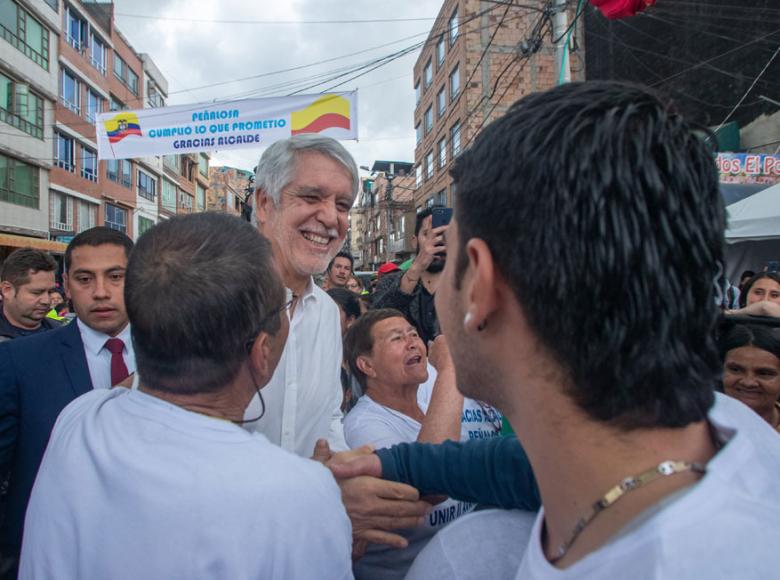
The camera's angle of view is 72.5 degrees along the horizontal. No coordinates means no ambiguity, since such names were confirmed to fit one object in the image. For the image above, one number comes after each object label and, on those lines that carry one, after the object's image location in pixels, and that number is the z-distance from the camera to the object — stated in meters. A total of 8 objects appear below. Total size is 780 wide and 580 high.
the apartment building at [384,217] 41.59
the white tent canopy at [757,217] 5.94
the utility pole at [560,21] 6.66
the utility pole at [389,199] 42.91
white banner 6.88
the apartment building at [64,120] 21.08
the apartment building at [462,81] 18.73
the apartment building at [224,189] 57.20
